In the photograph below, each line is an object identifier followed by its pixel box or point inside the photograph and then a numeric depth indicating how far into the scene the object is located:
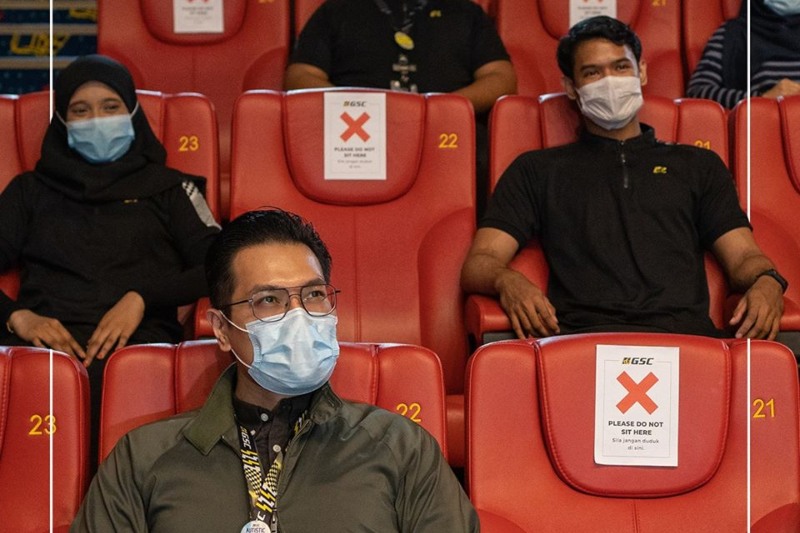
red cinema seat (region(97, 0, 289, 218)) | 3.13
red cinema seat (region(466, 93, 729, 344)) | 2.52
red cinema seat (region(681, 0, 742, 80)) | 3.21
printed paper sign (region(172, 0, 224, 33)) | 3.14
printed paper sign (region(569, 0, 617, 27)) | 3.19
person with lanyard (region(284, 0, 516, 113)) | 3.00
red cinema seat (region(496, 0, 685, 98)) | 3.21
